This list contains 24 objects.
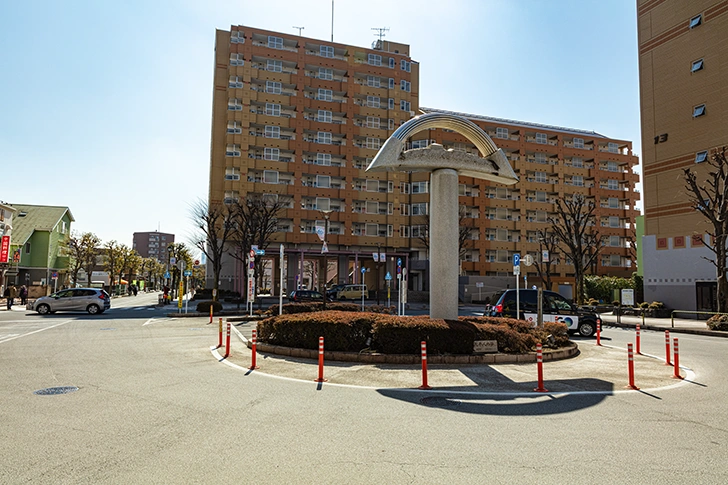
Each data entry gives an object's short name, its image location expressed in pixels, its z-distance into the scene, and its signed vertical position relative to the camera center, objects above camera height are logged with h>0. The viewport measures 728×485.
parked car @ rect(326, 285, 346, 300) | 42.19 -1.29
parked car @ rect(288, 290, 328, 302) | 36.97 -1.50
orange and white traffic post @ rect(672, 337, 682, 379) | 10.04 -1.88
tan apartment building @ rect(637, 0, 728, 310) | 34.91 +12.30
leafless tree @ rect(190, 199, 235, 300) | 42.22 +4.58
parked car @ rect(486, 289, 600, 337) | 18.62 -1.20
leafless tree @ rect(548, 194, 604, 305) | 36.59 +2.26
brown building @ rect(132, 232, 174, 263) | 195.50 +12.23
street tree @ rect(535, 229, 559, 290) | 59.33 +3.79
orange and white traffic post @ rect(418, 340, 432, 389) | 8.75 -1.75
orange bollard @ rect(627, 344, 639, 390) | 8.94 -1.74
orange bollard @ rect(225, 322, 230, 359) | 12.38 -1.93
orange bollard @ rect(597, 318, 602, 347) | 16.31 -1.83
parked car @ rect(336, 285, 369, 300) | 42.22 -1.35
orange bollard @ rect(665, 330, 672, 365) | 11.41 -1.72
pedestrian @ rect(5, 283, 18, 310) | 33.53 -1.84
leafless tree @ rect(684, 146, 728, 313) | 26.53 +3.79
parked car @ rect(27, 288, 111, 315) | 28.63 -1.82
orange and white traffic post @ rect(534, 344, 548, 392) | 8.51 -1.71
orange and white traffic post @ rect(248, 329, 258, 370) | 10.70 -1.99
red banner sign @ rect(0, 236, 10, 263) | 42.13 +2.03
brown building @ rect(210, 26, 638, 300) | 53.56 +13.96
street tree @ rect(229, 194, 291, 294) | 40.78 +4.44
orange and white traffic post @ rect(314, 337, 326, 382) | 9.25 -1.72
